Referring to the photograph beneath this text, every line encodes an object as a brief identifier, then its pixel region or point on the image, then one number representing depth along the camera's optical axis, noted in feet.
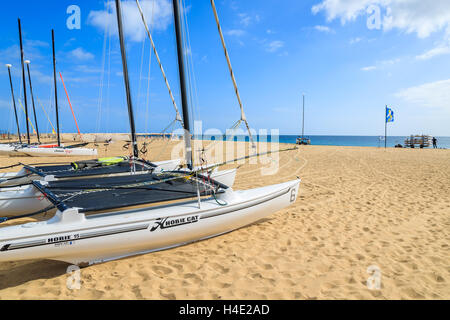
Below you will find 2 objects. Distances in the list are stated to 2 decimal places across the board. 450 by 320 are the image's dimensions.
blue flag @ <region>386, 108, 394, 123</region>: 86.54
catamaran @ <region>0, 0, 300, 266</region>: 9.87
